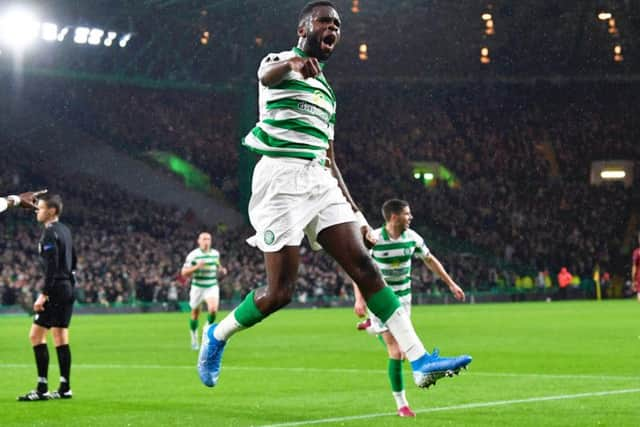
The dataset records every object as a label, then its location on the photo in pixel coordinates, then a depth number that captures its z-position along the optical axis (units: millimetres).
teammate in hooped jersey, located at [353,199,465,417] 10336
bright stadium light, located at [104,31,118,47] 46906
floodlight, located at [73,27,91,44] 45719
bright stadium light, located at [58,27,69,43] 45469
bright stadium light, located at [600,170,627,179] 57250
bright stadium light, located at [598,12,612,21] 49647
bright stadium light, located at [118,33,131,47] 47347
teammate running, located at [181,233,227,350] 22438
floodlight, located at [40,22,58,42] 44656
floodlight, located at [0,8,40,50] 41375
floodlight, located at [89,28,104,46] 45866
